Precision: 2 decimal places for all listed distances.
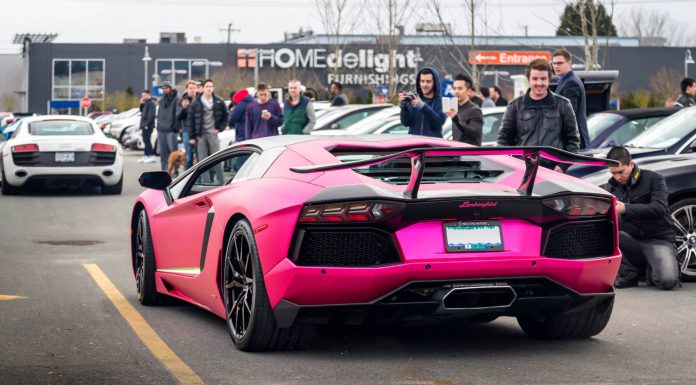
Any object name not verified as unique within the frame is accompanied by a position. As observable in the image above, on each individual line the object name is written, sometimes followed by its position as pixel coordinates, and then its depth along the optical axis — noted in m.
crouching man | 9.95
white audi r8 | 20.66
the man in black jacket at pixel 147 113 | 30.31
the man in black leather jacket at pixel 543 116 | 10.11
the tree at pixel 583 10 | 26.39
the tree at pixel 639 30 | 129.12
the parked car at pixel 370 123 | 20.67
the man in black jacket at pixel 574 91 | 10.96
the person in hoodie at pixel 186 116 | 22.00
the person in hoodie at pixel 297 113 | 17.77
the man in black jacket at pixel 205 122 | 21.23
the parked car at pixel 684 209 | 10.40
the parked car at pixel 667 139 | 12.24
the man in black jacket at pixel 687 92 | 17.78
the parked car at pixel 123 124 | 47.91
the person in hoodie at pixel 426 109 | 12.12
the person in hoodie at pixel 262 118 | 18.75
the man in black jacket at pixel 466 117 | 12.45
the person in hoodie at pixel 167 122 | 24.01
